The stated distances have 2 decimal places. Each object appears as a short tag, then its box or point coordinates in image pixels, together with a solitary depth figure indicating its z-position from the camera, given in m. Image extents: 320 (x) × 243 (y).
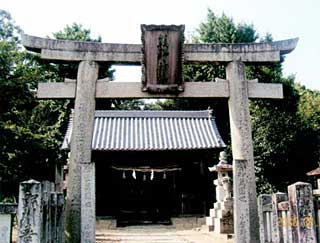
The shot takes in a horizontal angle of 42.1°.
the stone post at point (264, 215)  7.91
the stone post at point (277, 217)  7.02
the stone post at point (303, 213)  5.99
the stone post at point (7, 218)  6.30
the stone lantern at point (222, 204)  14.93
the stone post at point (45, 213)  6.93
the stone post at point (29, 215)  6.27
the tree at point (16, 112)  12.90
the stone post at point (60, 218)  8.76
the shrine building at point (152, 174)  20.08
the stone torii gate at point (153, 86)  8.87
